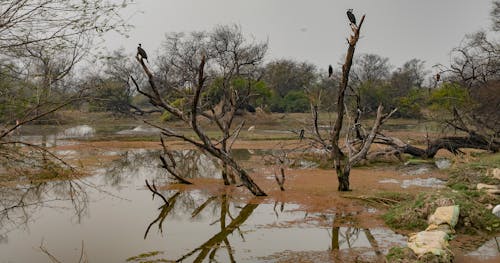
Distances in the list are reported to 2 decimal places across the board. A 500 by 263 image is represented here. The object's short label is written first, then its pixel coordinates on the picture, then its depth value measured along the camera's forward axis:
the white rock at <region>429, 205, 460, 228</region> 7.55
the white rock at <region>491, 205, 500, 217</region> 7.99
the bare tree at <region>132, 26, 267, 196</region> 8.77
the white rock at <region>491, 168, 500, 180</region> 9.80
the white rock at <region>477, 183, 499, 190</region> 9.30
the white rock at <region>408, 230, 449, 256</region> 6.09
